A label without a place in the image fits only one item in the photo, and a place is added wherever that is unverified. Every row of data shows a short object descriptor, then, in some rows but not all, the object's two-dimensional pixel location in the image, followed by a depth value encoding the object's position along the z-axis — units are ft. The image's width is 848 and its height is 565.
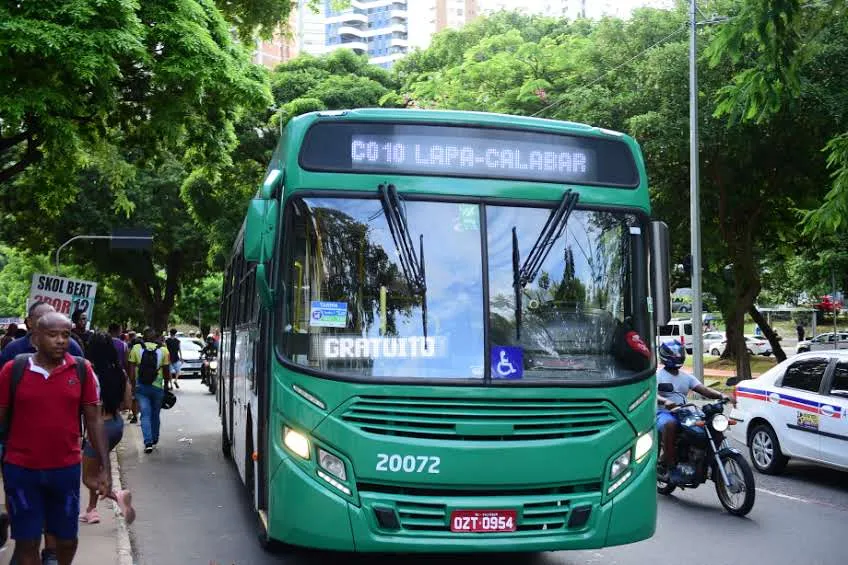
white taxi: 36.35
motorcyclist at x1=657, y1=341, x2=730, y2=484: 33.09
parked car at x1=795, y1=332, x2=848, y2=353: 147.17
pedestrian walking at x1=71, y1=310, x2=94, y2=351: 45.34
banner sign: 62.75
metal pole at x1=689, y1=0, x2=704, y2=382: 77.30
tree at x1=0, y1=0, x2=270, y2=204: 39.40
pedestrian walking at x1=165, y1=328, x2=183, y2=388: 83.51
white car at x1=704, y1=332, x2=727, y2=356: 193.67
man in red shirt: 18.02
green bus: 20.15
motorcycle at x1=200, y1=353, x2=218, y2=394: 95.25
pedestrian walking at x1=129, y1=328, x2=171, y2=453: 44.55
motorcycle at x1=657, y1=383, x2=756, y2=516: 31.14
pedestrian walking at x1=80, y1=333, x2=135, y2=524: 29.31
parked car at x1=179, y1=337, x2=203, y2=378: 119.55
